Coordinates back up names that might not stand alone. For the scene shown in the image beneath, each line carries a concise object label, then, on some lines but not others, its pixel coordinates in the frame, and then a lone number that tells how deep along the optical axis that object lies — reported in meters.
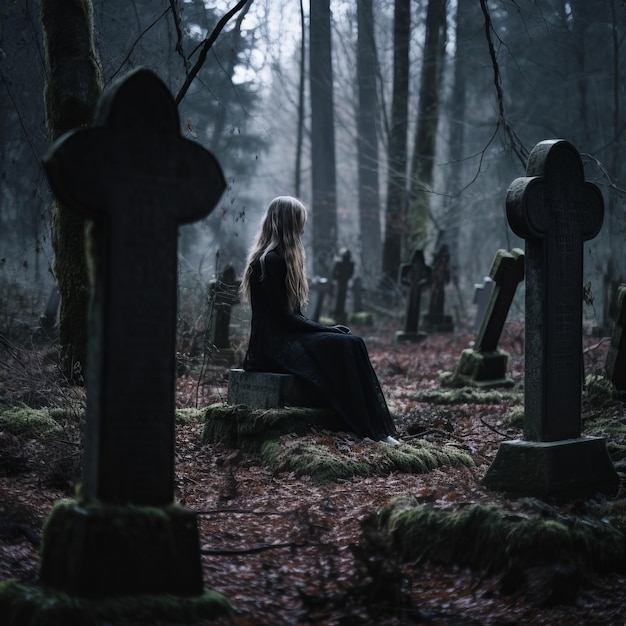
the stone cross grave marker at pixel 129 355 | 3.68
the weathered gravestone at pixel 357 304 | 22.64
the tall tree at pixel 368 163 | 25.97
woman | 7.62
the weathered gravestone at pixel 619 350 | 8.94
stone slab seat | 7.66
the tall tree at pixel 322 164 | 27.80
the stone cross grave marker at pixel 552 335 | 5.71
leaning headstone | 11.98
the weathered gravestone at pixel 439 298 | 19.41
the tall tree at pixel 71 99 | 8.18
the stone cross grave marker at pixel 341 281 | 22.45
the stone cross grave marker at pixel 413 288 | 18.02
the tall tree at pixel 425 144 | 21.55
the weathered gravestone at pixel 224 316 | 12.23
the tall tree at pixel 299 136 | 25.53
